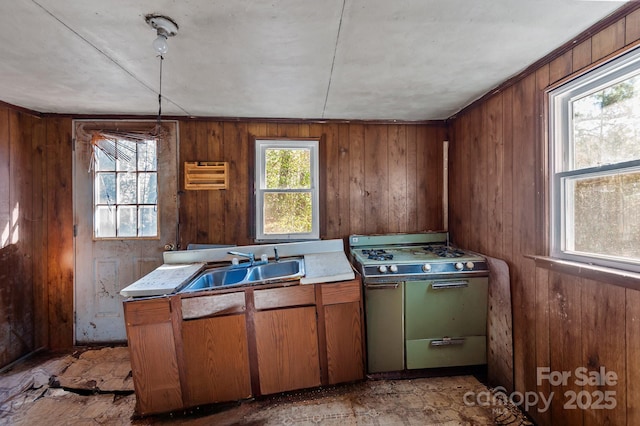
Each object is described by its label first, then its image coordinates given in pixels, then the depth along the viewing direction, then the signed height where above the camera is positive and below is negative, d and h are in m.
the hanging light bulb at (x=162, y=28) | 1.24 +0.93
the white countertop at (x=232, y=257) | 1.72 -0.44
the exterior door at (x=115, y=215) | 2.54 -0.01
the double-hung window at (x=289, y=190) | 2.74 +0.23
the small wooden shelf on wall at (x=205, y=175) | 2.62 +0.39
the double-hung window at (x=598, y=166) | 1.24 +0.23
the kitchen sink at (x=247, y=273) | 1.90 -0.51
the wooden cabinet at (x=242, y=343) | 1.65 -0.89
